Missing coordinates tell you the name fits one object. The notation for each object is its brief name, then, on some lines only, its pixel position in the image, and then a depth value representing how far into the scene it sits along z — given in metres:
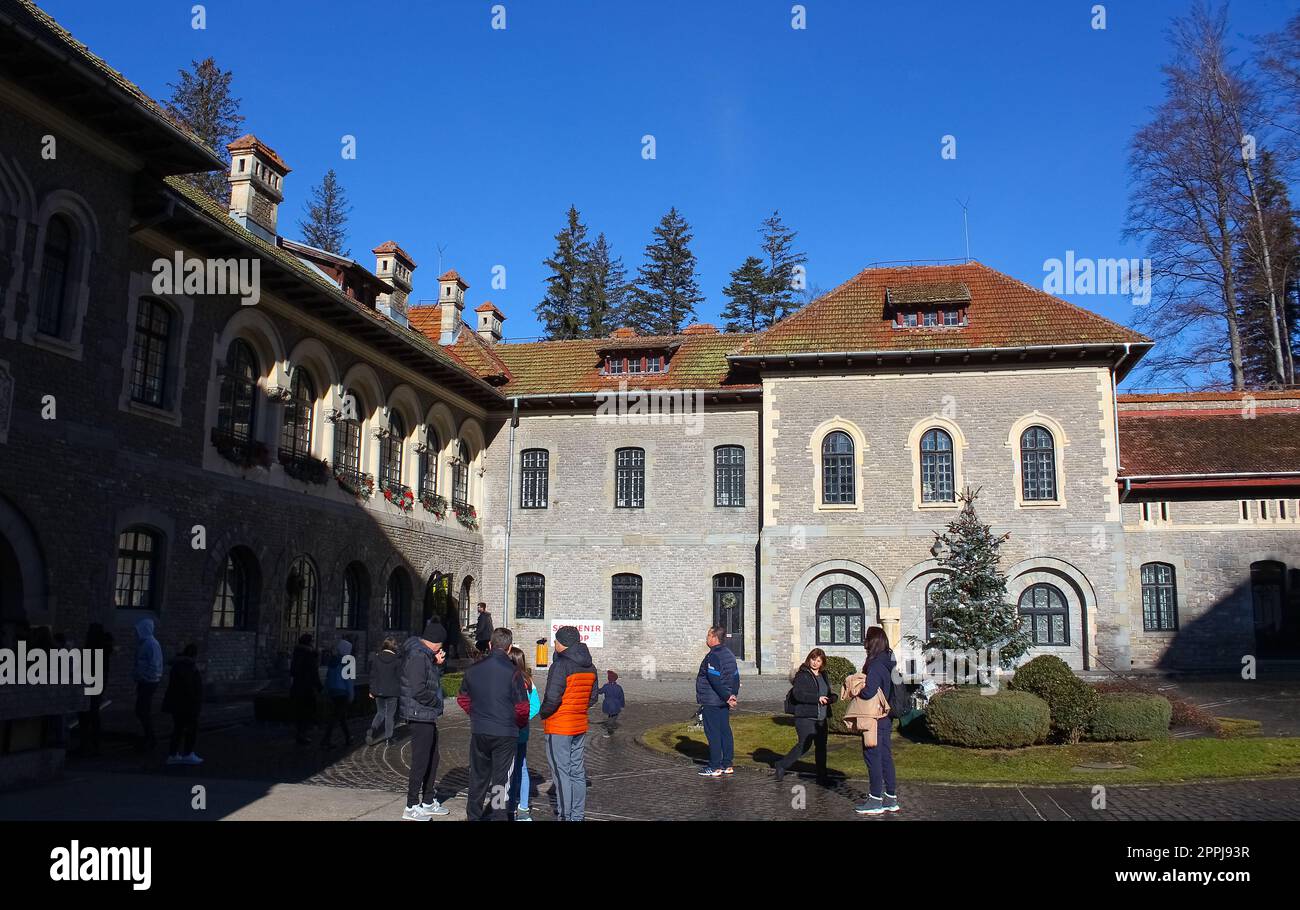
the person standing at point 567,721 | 8.69
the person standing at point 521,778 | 9.59
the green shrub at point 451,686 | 19.92
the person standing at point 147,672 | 13.40
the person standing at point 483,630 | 23.39
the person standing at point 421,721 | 9.27
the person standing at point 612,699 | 15.88
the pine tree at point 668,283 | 57.38
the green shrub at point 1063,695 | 14.03
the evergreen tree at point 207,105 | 45.84
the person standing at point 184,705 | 12.15
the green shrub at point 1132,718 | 13.87
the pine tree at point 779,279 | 54.62
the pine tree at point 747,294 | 54.94
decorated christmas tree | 16.88
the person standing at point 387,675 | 13.34
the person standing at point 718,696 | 11.98
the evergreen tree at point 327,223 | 54.53
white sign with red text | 28.03
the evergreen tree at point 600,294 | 54.75
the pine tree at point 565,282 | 55.66
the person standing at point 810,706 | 11.76
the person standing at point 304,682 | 14.62
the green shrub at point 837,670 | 17.19
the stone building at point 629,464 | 17.25
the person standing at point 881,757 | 10.05
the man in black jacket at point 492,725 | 8.65
